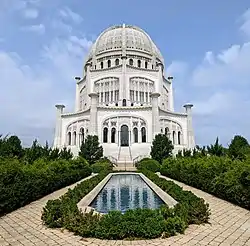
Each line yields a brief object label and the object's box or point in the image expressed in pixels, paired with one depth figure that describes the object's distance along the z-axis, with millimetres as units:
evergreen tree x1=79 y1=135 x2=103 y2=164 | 33688
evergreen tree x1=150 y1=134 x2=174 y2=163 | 33938
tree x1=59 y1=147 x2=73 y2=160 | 23859
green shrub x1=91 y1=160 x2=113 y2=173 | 26978
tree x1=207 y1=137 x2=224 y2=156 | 23016
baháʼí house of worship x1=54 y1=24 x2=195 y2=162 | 43500
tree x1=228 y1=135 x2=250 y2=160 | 15859
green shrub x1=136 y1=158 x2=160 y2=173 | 27828
